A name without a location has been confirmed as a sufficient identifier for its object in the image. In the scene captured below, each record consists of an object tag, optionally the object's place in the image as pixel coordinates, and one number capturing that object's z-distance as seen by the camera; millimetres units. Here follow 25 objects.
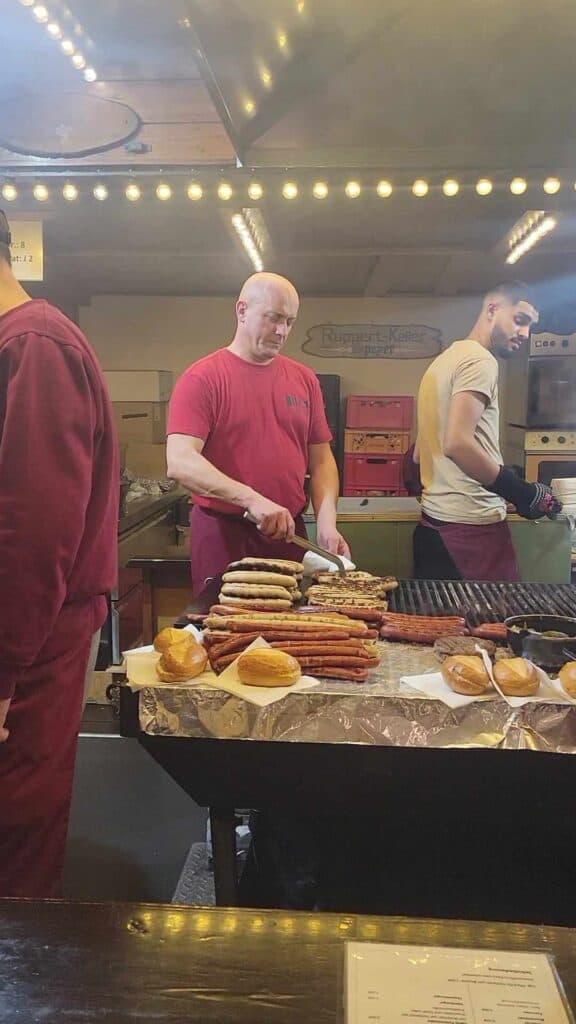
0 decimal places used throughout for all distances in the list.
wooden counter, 645
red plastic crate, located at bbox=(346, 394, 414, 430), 2947
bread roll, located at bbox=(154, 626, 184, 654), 1328
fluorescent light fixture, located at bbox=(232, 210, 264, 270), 2688
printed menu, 632
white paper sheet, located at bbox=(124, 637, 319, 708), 1222
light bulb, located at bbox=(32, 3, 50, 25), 2041
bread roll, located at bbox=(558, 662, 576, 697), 1186
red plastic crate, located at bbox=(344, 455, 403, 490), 3002
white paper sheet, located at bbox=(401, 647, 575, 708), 1190
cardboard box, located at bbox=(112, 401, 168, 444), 2959
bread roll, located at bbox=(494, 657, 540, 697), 1202
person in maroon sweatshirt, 1158
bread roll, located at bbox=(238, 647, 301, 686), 1245
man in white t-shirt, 2834
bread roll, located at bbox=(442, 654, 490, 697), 1210
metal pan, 1318
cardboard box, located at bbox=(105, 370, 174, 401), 2934
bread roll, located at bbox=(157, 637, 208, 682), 1261
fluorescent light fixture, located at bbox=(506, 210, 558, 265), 2686
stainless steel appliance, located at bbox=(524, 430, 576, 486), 2934
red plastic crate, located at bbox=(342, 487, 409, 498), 2998
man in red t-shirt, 2365
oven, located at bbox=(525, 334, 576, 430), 2859
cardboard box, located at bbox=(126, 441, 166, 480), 3033
